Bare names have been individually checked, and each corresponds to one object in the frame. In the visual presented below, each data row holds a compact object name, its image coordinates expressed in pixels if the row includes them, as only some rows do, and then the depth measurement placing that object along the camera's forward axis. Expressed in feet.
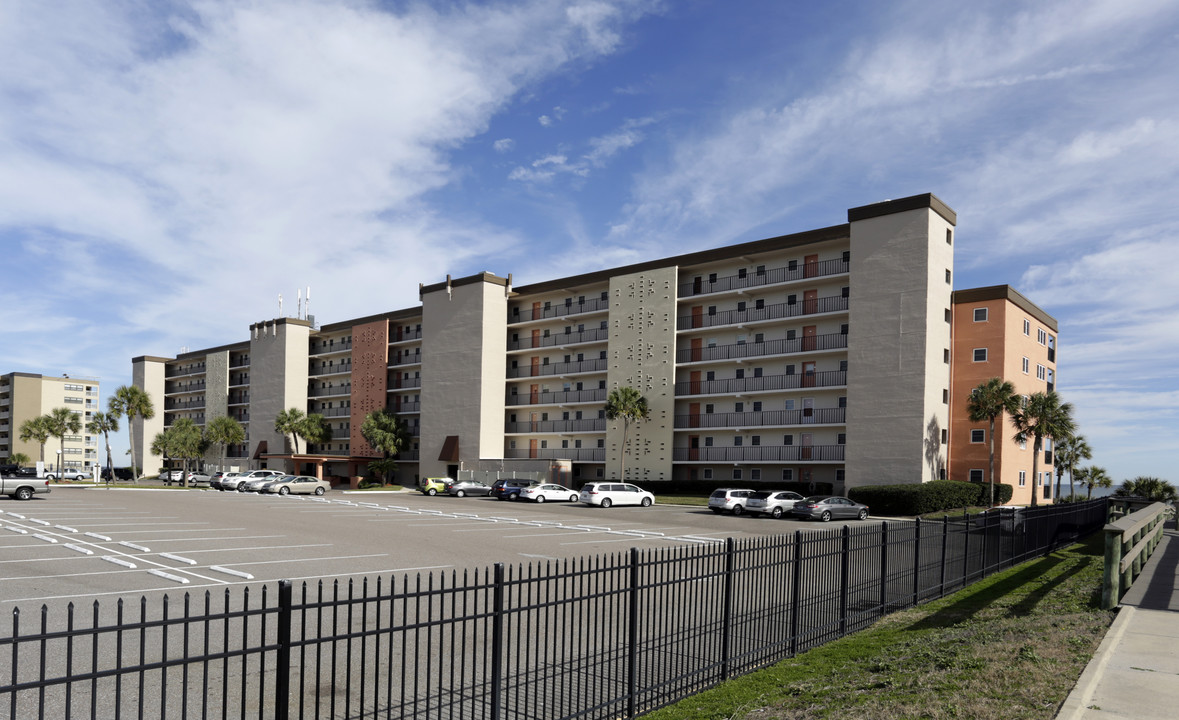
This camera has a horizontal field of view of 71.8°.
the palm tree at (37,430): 365.40
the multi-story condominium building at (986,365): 164.66
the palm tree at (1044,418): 161.68
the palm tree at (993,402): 153.79
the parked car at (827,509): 129.29
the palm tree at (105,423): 303.27
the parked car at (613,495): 157.38
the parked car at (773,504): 136.15
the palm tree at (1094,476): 237.45
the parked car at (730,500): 138.82
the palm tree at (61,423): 357.00
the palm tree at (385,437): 238.07
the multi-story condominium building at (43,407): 453.17
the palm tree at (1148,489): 184.03
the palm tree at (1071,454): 226.17
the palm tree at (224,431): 295.69
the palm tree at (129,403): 294.25
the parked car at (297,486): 195.00
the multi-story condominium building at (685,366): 156.35
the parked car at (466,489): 192.24
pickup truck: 135.03
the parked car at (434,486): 195.42
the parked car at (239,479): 216.74
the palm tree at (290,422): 269.44
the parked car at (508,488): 178.38
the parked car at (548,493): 171.94
